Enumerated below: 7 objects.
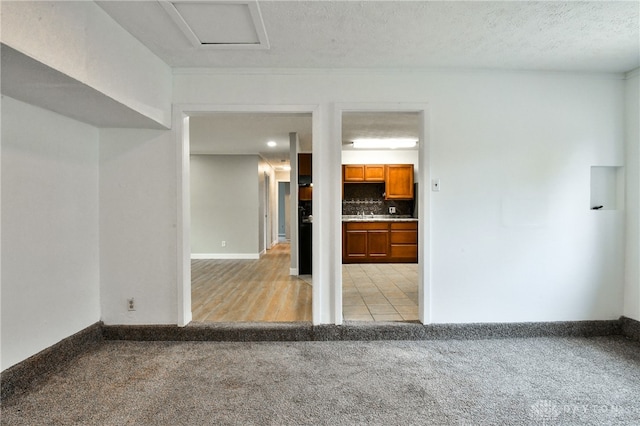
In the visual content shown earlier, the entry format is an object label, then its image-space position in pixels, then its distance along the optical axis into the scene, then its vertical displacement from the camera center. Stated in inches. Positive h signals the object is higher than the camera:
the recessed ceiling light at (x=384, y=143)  247.0 +53.6
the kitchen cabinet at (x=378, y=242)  261.1 -26.4
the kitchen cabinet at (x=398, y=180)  279.4 +26.1
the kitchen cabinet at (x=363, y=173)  278.2 +32.3
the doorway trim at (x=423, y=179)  117.4 +11.3
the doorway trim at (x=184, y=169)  116.4 +15.1
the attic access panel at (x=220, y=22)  78.3 +50.8
